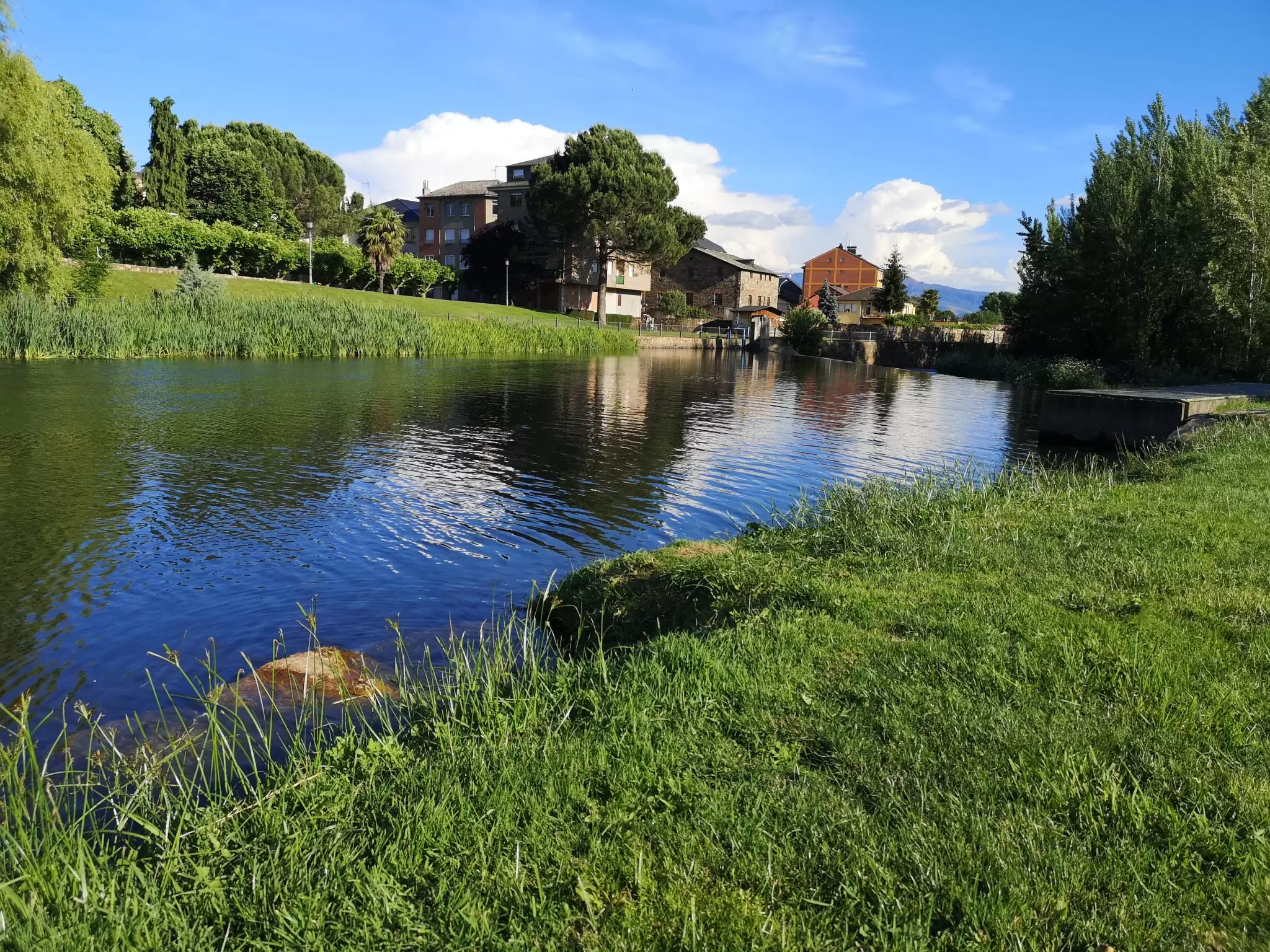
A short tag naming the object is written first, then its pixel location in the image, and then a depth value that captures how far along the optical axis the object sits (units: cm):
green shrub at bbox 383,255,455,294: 7181
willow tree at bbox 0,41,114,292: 2891
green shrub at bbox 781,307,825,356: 7675
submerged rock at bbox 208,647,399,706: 627
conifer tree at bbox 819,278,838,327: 8675
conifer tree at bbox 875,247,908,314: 9512
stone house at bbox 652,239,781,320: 9806
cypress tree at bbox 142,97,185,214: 6825
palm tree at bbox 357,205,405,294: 6819
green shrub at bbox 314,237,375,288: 6681
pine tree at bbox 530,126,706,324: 7325
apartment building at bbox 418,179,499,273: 9338
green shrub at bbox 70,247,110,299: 4128
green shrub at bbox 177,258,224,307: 4038
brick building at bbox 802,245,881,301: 14138
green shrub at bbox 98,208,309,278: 5338
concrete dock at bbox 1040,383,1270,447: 1967
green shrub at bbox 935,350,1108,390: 3794
